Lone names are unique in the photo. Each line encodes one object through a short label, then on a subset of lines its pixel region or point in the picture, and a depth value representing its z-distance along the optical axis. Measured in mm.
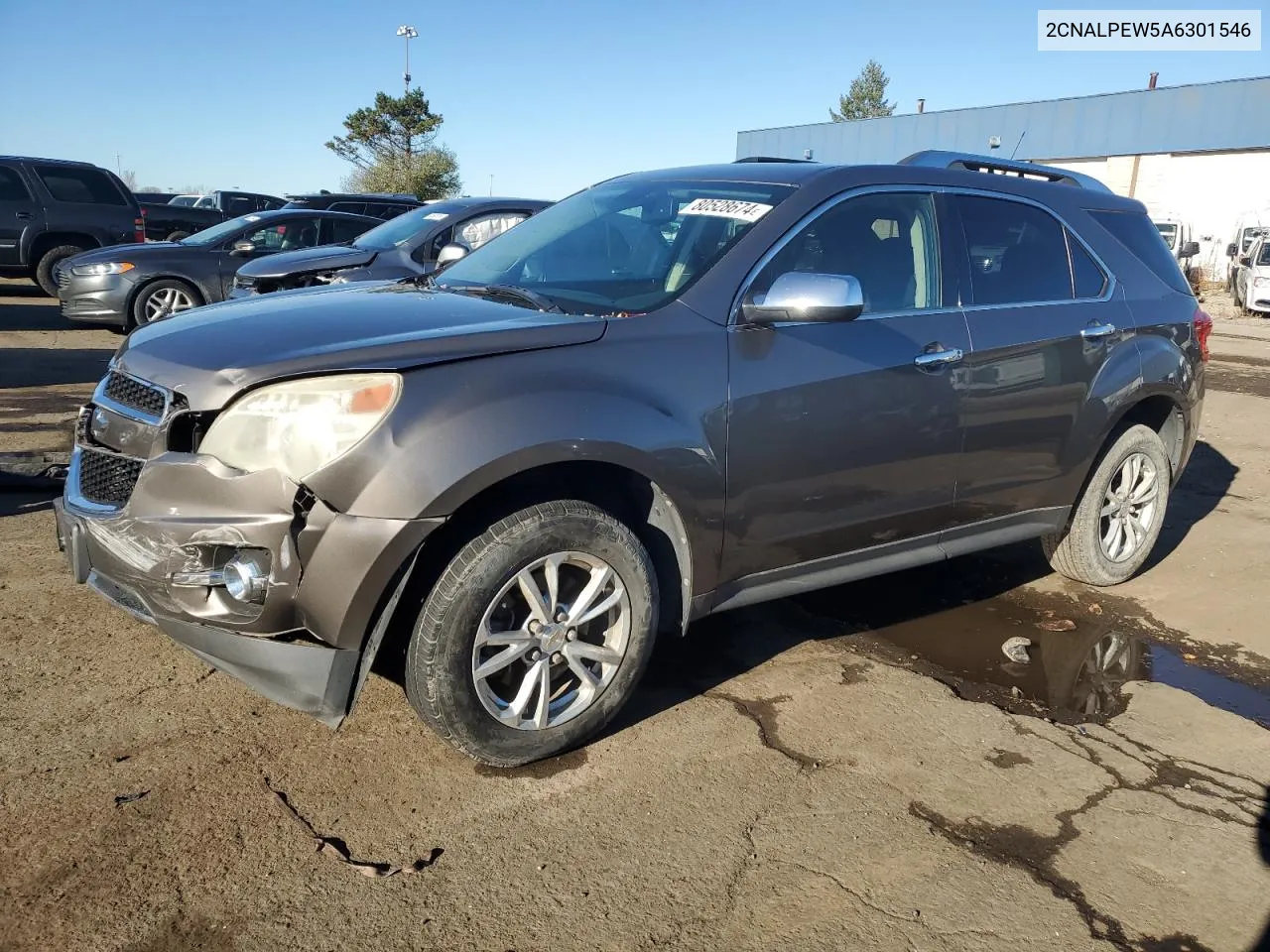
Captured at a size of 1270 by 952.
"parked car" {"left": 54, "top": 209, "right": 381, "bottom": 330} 10805
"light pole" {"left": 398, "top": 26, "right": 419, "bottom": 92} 51500
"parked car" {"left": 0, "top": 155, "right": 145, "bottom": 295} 14008
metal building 32562
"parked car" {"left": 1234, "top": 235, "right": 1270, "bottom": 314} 22344
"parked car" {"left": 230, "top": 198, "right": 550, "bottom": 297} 8484
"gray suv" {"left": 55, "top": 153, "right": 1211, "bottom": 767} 2686
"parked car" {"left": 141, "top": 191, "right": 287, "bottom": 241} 18594
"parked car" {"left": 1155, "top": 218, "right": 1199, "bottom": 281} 27000
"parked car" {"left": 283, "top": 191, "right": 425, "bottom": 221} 17000
